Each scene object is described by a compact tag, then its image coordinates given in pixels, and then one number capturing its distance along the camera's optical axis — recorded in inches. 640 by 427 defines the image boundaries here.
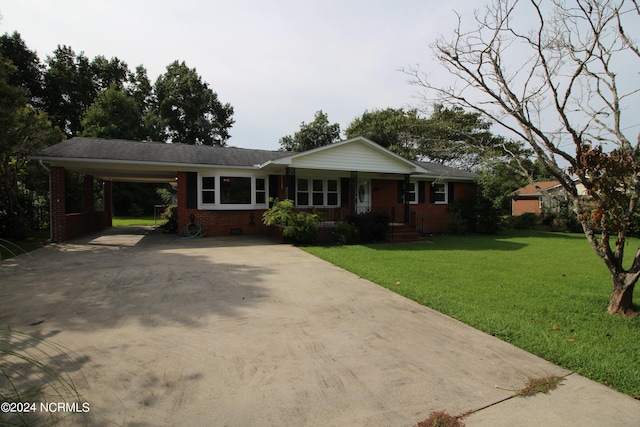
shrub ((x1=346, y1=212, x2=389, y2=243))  498.0
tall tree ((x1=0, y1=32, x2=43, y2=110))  1262.3
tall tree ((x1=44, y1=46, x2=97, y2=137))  1393.9
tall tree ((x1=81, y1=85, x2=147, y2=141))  1133.7
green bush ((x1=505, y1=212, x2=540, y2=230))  840.6
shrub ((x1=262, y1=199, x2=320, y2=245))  449.4
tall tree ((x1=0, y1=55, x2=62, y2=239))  377.1
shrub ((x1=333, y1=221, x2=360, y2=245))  474.9
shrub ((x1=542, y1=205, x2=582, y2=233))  779.4
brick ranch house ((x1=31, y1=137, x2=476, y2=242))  474.9
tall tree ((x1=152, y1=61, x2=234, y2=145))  1450.5
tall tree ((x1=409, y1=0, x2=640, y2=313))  183.8
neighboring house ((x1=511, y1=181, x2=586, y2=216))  1255.5
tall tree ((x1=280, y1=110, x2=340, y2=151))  1485.0
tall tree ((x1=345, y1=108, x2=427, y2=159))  1235.2
